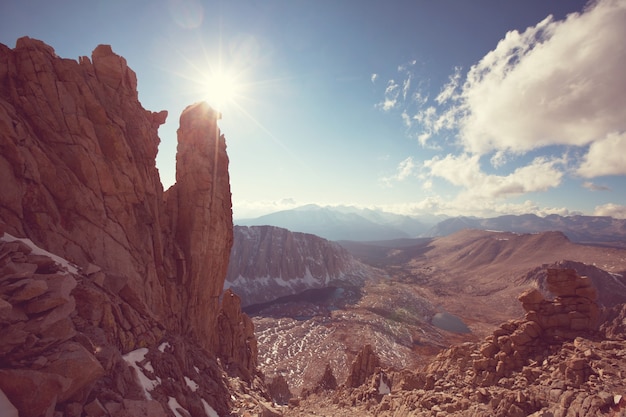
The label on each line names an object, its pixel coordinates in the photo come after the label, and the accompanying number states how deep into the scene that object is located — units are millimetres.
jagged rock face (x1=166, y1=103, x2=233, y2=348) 28812
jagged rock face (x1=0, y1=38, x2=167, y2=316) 15875
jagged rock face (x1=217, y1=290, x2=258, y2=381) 35094
